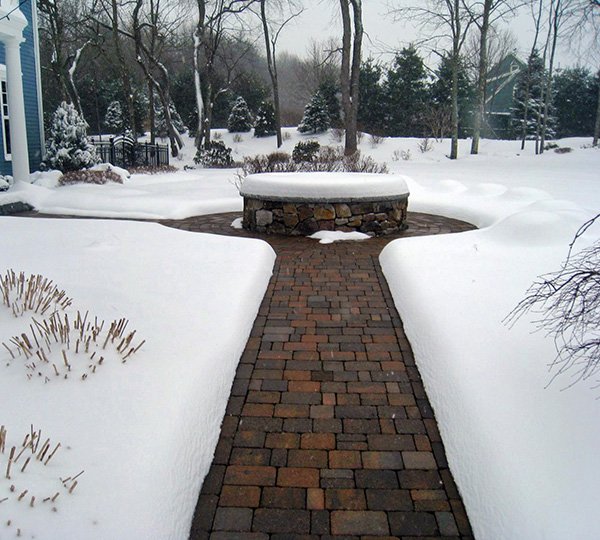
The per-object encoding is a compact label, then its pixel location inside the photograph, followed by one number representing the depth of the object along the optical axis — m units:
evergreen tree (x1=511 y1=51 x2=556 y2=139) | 27.11
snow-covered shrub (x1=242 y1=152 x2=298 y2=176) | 11.39
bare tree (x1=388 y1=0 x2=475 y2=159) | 18.83
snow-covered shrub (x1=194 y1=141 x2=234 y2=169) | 18.38
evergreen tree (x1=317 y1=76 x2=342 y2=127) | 24.69
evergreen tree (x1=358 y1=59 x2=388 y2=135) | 25.81
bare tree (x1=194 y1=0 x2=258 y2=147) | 21.42
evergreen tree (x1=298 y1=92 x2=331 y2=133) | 24.45
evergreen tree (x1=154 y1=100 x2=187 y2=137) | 26.40
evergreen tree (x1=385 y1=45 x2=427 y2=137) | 25.23
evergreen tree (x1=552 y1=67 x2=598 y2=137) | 26.81
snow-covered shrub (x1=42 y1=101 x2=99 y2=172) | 12.92
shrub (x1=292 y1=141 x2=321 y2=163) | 15.45
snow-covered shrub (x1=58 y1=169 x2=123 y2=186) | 11.63
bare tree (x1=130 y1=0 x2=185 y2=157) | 20.08
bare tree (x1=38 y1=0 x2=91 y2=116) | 20.16
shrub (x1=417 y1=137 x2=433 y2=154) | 21.30
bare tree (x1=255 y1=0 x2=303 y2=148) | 23.08
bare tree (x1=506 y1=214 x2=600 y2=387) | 2.37
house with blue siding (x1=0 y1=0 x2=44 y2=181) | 10.50
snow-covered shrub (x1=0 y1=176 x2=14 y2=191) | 10.69
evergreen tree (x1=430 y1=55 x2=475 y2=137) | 24.83
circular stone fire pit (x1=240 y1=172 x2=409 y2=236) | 6.68
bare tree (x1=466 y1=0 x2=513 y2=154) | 18.33
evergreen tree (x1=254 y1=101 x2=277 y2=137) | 24.45
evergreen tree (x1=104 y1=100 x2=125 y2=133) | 27.55
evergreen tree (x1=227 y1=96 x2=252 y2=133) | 25.70
